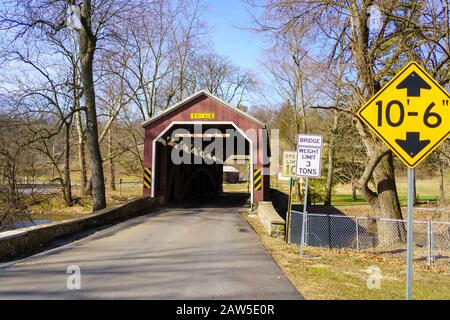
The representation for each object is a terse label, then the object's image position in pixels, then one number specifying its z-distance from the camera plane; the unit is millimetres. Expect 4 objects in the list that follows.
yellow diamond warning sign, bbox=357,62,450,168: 5113
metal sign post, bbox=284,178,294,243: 12266
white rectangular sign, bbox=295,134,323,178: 9438
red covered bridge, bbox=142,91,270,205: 20141
